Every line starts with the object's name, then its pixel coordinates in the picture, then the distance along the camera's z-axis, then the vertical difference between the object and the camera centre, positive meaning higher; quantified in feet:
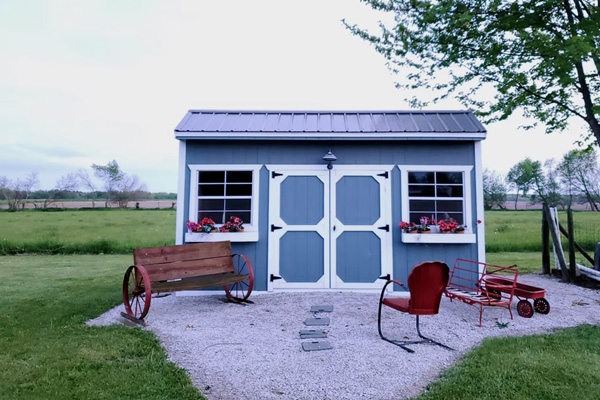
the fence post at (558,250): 22.44 -2.09
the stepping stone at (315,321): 13.23 -4.20
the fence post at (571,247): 21.83 -1.79
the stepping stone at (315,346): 10.61 -4.18
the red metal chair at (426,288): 10.52 -2.23
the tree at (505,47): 20.20 +12.14
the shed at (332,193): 18.33 +1.49
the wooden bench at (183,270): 14.02 -2.41
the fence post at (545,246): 24.48 -2.00
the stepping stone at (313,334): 11.83 -4.22
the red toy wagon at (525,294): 14.08 -3.24
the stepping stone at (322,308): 15.06 -4.15
